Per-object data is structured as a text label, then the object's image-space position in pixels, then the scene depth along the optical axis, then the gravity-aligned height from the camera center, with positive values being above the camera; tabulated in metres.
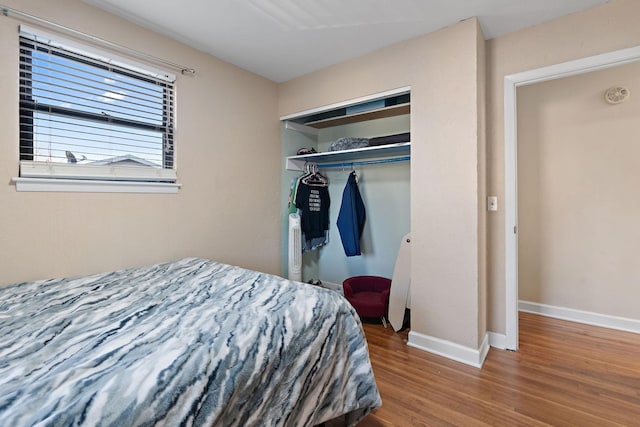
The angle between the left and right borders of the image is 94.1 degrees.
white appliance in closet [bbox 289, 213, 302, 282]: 3.09 -0.32
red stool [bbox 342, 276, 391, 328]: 2.68 -0.78
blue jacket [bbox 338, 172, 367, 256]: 3.07 -0.01
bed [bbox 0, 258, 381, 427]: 0.78 -0.44
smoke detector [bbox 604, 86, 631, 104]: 2.51 +1.03
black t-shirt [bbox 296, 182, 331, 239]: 3.19 +0.09
